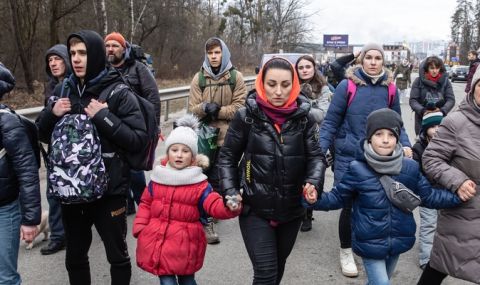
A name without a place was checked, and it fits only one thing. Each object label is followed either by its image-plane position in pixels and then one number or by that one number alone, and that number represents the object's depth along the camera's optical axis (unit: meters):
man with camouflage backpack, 2.90
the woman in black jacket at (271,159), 2.92
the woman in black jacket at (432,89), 6.10
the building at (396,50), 51.43
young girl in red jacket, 3.04
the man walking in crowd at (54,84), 4.31
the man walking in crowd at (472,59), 10.16
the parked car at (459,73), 43.25
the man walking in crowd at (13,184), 2.82
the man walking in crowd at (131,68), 4.92
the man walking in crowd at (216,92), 4.98
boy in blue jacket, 2.97
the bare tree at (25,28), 17.33
